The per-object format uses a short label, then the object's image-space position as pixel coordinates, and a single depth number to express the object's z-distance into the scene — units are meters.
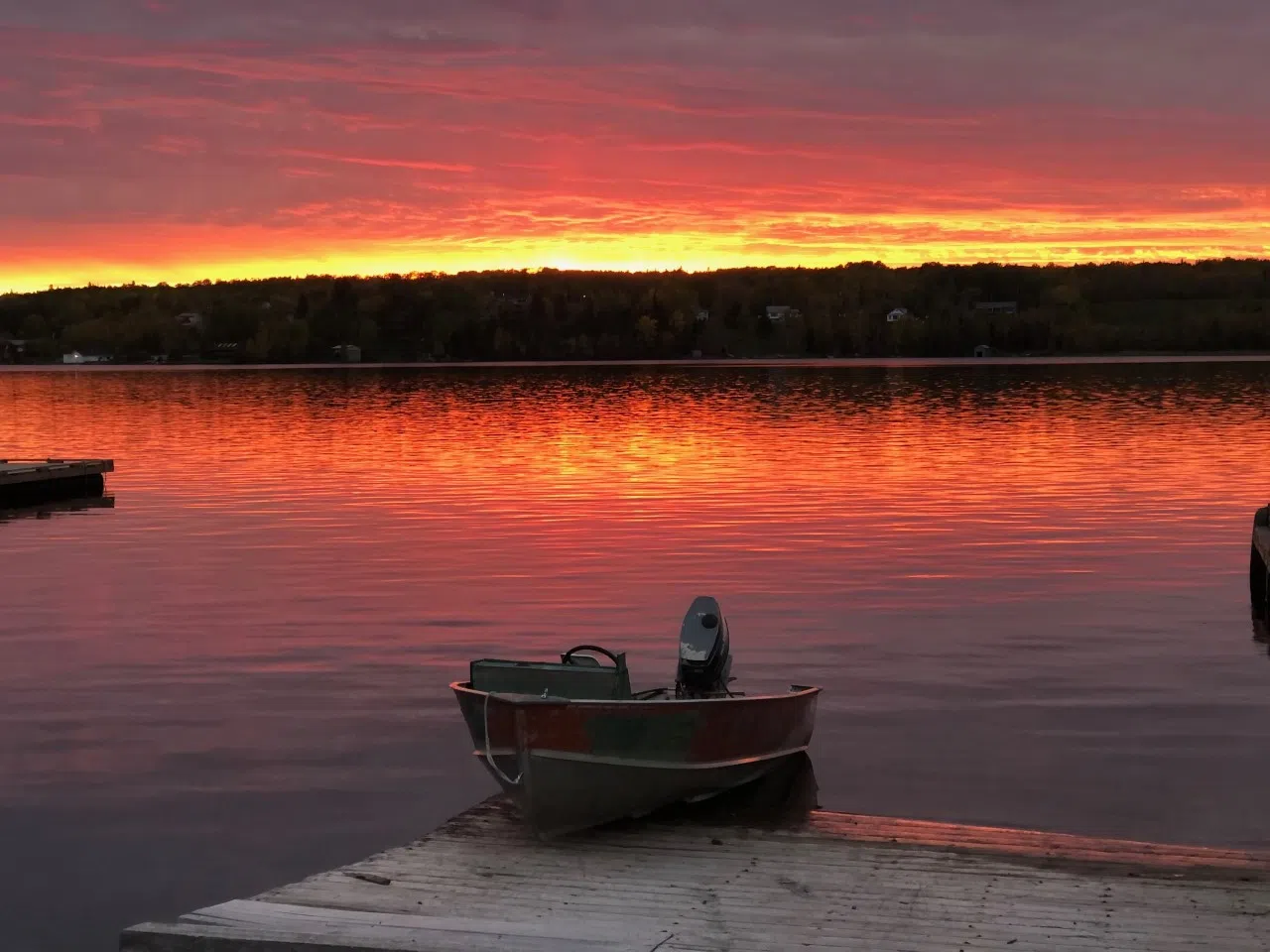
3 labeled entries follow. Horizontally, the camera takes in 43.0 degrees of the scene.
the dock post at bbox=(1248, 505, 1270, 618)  32.25
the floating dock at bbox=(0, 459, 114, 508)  56.91
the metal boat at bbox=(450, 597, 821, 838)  14.84
